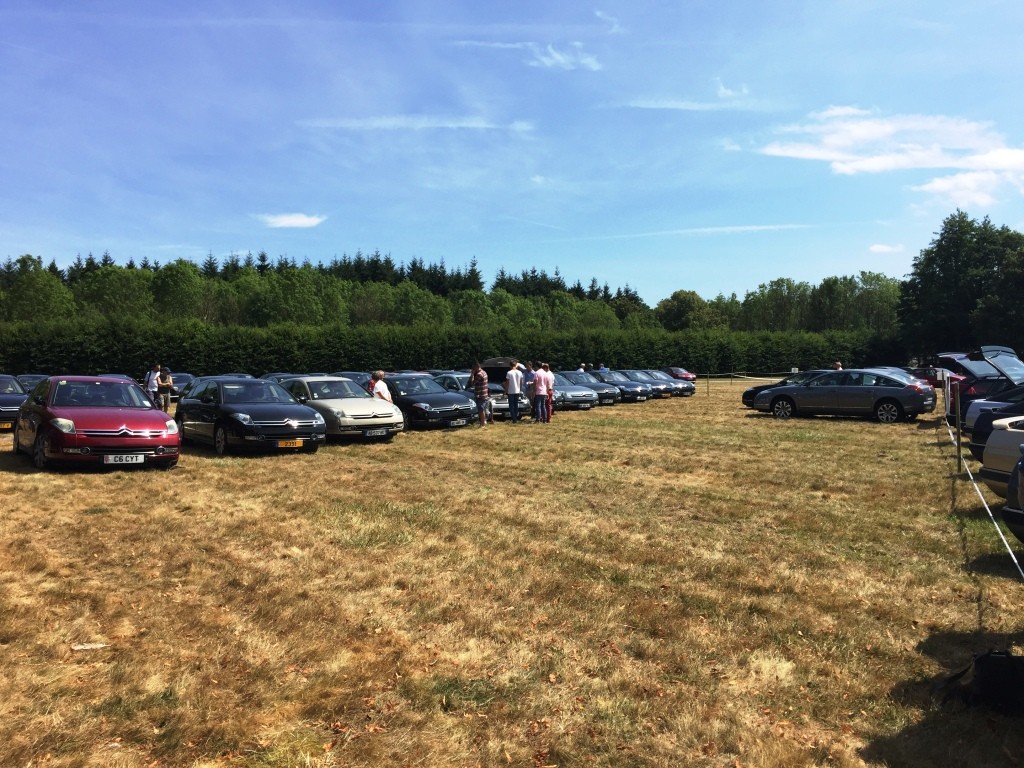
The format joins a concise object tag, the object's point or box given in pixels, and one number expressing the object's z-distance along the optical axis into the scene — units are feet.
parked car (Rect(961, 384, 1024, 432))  38.96
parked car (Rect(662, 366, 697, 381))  161.27
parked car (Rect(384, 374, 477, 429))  59.16
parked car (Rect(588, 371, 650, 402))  100.83
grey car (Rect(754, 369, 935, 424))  64.69
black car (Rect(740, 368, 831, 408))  73.56
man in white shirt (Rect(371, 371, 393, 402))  57.77
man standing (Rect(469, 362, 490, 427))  65.46
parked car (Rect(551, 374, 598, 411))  84.89
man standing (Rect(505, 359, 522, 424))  68.33
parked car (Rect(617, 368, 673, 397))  108.06
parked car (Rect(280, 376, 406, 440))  49.80
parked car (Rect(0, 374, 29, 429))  54.95
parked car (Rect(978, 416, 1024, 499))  21.47
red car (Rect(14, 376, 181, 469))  35.14
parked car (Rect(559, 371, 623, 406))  92.94
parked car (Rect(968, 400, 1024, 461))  32.48
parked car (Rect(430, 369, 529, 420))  71.97
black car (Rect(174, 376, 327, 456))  43.27
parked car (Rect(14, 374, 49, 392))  75.46
